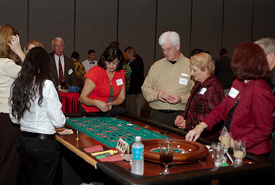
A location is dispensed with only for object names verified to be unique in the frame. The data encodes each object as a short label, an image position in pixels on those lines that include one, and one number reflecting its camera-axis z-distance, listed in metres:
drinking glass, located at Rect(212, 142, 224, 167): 1.98
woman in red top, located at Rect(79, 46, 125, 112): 3.57
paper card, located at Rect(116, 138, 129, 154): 2.08
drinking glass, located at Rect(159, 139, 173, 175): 1.84
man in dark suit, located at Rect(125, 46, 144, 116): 6.67
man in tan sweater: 3.57
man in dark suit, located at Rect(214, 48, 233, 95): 7.36
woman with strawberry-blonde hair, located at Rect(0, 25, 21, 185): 3.19
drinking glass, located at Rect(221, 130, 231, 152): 2.04
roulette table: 1.69
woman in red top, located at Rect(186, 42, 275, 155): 2.12
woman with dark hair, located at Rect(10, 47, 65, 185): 2.41
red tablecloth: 5.22
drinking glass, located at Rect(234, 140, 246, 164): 2.00
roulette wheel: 1.92
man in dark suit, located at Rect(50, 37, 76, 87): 5.84
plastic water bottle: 1.73
